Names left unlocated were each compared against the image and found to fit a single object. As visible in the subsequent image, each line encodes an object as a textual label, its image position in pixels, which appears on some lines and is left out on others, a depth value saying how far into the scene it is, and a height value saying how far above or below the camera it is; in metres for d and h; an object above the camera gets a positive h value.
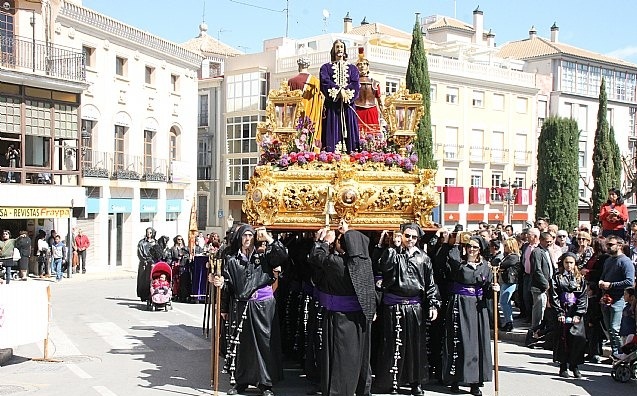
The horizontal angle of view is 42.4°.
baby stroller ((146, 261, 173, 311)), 17.28 -2.24
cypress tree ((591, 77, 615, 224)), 45.06 +1.48
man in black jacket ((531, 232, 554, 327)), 12.85 -1.41
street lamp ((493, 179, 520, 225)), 46.49 -0.44
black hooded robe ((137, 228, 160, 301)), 18.41 -1.81
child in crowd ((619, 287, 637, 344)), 10.37 -1.66
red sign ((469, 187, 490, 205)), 48.88 -0.64
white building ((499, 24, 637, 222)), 54.44 +6.80
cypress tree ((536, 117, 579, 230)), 45.31 +0.68
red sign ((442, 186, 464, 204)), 47.66 -0.58
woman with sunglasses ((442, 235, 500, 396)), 9.64 -1.66
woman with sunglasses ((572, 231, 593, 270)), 12.30 -0.98
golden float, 9.97 -0.12
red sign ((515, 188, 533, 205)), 51.59 -0.77
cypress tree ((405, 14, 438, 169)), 34.97 +4.45
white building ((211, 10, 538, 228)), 45.75 +4.32
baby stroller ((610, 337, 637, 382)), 10.14 -2.23
